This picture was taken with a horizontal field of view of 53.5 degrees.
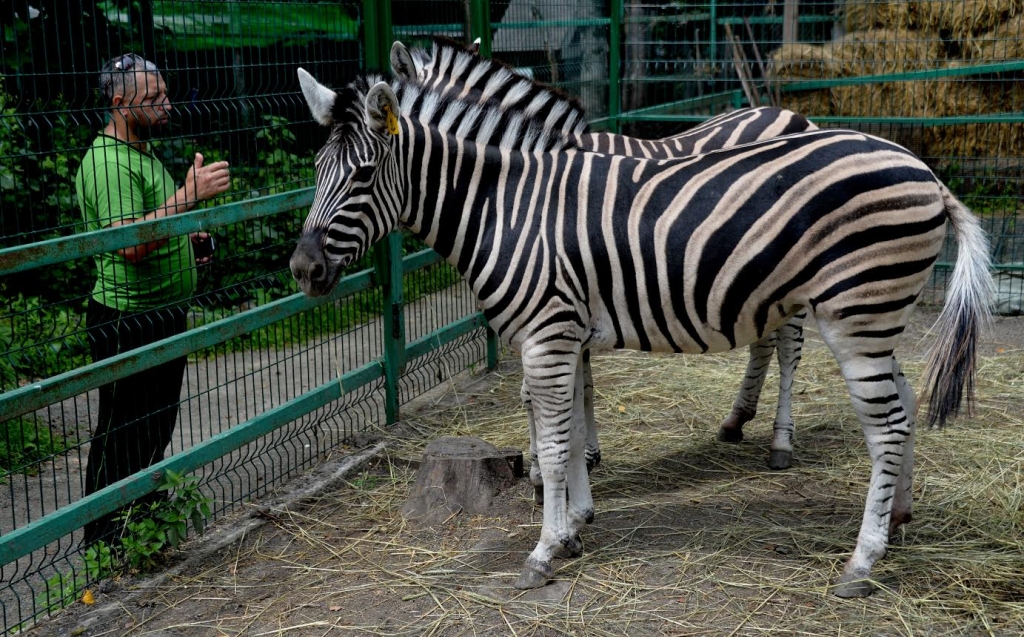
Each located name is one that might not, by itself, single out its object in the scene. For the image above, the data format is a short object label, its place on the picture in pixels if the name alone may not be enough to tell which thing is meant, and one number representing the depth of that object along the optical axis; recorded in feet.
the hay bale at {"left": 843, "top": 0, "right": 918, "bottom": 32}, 38.37
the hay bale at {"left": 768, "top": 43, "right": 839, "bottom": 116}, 37.60
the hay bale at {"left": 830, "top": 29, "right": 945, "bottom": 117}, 36.86
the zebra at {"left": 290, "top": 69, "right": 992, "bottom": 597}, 13.03
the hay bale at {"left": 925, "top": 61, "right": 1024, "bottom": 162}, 35.99
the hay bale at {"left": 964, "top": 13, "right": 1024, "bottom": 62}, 36.35
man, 13.96
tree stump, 16.51
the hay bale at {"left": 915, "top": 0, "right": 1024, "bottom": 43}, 36.88
